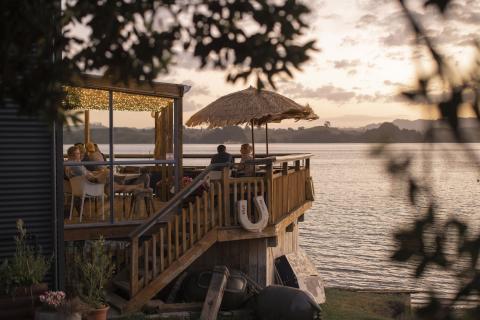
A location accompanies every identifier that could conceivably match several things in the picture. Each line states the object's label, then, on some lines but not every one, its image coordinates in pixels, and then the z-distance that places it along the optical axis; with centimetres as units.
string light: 1220
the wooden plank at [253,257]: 1176
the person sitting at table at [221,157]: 1246
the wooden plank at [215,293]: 1026
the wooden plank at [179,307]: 1024
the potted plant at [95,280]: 877
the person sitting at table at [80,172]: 1120
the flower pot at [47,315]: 768
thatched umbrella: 1308
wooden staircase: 1002
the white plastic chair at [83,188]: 1116
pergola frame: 1097
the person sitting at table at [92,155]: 1160
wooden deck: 1015
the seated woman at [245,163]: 1217
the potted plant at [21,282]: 782
